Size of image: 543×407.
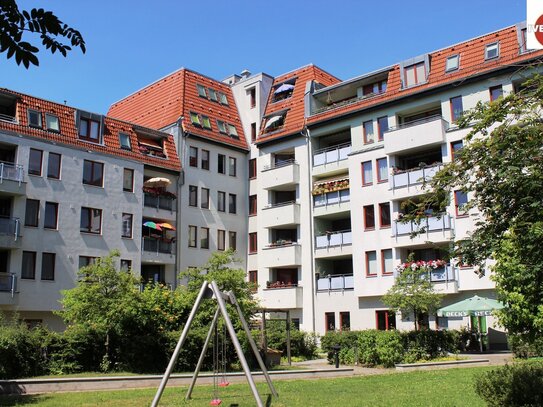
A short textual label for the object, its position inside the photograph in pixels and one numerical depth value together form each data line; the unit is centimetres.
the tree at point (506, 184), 898
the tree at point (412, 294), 3039
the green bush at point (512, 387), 1073
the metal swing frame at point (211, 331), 1170
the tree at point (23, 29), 501
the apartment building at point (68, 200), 3241
